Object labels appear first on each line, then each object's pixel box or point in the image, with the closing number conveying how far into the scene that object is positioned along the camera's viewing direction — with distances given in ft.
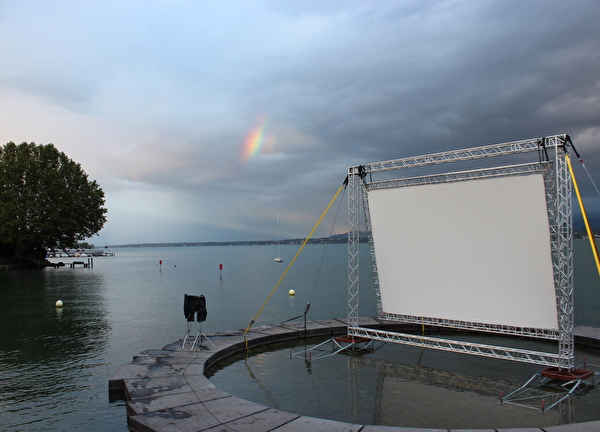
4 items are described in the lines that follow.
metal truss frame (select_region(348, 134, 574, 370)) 38.63
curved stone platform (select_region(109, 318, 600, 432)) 27.86
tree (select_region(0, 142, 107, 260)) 210.38
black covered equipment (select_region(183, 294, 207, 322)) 49.52
